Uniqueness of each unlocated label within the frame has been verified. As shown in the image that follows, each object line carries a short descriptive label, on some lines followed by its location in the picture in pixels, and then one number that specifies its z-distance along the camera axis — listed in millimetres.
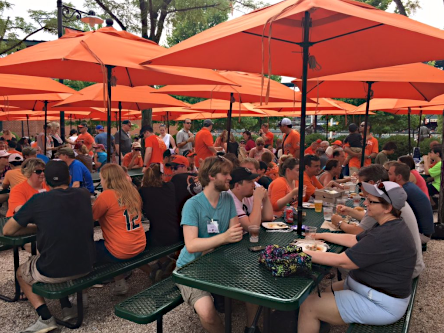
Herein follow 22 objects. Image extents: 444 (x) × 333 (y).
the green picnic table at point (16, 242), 3539
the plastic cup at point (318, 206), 4430
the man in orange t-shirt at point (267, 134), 12041
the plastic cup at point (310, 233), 3189
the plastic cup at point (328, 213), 4008
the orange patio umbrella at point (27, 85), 5719
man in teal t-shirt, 2873
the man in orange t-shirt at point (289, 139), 8711
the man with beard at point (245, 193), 3504
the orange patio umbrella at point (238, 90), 6508
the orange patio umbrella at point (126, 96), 6965
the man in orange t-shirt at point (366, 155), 8594
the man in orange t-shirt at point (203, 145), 8328
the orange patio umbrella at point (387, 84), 5156
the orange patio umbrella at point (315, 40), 2920
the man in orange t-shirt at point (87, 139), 10398
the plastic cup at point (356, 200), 4625
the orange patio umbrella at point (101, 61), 4184
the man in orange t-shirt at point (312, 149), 8996
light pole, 11050
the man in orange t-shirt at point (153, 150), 7621
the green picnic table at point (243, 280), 2193
